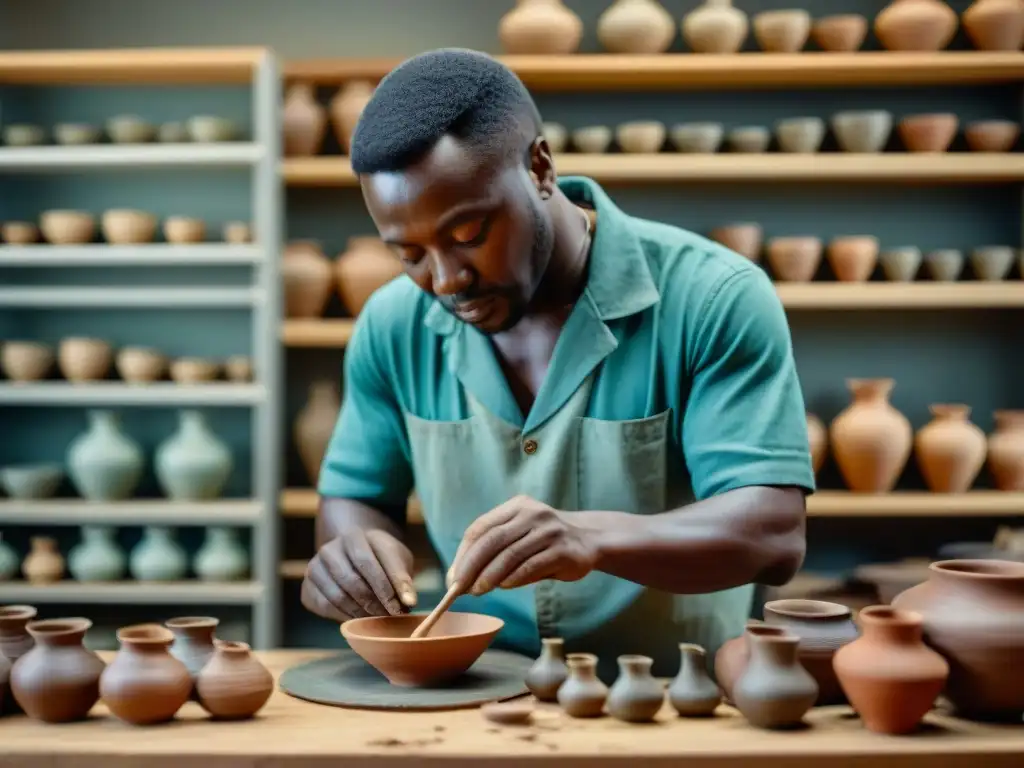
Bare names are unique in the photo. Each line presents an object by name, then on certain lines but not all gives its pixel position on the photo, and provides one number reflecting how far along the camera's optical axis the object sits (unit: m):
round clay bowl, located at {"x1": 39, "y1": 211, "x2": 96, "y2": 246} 4.37
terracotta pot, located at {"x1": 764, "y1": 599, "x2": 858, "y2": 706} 1.58
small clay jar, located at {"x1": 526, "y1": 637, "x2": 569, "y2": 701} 1.61
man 1.66
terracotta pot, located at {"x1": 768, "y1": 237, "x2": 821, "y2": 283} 4.41
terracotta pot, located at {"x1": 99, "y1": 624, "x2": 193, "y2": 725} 1.52
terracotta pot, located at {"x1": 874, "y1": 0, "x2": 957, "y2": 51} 4.42
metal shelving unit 4.26
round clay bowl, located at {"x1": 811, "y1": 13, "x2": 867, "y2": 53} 4.44
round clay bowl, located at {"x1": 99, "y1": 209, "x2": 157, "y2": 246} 4.36
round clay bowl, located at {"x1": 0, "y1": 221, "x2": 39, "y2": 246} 4.36
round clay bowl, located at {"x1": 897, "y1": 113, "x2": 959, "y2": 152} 4.44
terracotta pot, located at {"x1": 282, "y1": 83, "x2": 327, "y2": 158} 4.47
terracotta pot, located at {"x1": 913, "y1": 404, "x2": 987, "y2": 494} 4.35
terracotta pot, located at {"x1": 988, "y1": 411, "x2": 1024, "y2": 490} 4.38
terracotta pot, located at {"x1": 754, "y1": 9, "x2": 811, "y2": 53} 4.40
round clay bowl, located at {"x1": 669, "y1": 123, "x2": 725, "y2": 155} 4.37
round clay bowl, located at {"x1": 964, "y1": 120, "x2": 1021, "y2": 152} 4.43
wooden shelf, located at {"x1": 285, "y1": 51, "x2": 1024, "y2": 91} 4.34
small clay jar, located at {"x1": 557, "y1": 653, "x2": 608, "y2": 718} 1.55
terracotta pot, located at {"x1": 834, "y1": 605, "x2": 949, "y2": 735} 1.45
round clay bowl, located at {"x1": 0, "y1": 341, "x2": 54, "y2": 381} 4.39
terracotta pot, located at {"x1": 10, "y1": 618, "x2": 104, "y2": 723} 1.55
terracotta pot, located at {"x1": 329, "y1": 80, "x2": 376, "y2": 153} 4.48
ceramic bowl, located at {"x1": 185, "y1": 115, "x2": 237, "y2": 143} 4.35
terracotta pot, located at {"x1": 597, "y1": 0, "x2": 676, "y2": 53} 4.43
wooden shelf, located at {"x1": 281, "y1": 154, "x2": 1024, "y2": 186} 4.33
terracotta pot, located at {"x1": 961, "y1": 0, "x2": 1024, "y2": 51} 4.41
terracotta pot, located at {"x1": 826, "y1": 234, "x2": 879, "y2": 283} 4.42
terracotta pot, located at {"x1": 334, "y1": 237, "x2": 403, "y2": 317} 4.44
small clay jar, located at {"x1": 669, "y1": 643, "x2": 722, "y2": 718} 1.55
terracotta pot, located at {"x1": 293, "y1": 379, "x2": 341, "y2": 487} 4.49
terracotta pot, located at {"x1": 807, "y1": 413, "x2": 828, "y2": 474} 4.46
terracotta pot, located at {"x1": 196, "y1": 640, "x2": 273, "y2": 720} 1.56
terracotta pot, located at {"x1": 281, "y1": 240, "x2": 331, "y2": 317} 4.46
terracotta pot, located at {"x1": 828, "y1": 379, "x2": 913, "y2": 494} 4.36
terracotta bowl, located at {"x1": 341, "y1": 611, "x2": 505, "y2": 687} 1.65
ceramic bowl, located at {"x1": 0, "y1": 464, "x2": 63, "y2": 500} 4.40
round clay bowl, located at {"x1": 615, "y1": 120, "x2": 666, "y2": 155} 4.39
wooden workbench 1.39
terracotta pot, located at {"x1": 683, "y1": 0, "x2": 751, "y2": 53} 4.41
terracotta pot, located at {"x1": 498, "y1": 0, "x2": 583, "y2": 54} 4.39
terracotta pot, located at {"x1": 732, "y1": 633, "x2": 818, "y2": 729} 1.47
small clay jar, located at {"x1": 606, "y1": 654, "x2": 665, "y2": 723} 1.52
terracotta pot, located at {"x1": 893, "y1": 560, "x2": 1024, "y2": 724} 1.49
